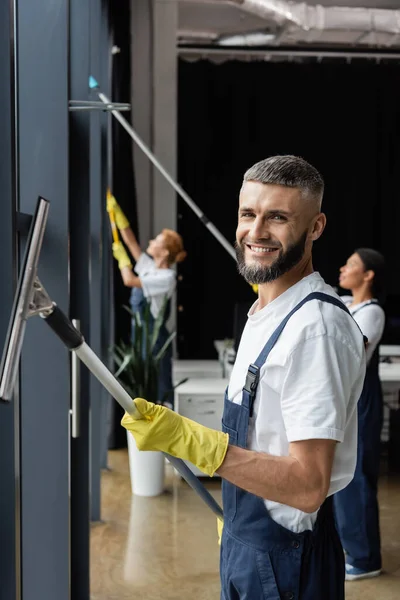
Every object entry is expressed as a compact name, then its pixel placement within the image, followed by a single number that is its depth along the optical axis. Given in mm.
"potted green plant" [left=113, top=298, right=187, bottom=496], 4355
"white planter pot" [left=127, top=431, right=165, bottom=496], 4352
